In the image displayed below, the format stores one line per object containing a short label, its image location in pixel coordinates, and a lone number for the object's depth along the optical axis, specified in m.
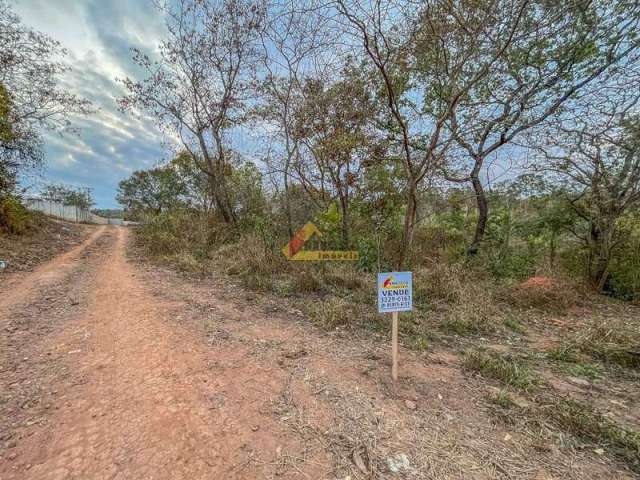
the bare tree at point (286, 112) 7.18
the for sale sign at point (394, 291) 2.24
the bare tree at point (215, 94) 8.30
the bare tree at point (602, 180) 5.02
